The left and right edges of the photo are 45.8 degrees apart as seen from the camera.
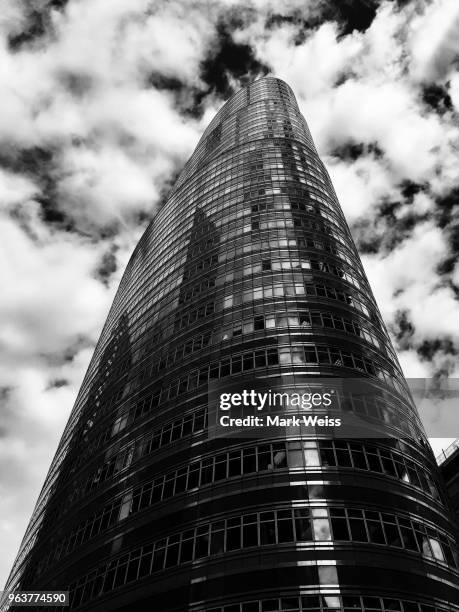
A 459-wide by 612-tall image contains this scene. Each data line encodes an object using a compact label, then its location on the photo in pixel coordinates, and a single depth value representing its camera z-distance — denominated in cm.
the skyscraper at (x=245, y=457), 3064
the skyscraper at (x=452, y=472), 5672
